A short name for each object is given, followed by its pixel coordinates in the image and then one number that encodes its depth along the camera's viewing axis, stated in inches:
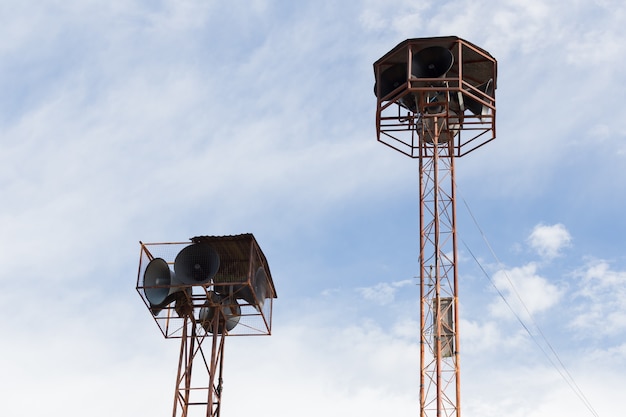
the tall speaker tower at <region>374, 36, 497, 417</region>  1990.7
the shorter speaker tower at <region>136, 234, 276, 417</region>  1875.0
